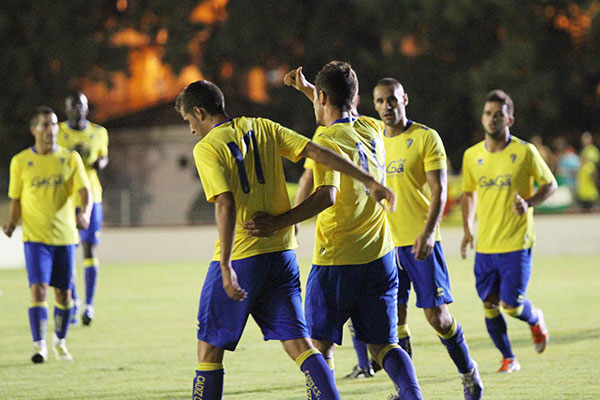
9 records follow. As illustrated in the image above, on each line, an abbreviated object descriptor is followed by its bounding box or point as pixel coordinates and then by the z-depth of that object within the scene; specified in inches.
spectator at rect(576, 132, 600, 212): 1857.8
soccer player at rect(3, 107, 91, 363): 763.4
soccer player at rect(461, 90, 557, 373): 679.7
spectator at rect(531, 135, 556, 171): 1964.6
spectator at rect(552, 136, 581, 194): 1886.3
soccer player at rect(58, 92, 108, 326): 1002.7
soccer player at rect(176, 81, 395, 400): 424.6
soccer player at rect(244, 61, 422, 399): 462.3
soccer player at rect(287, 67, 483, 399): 560.7
